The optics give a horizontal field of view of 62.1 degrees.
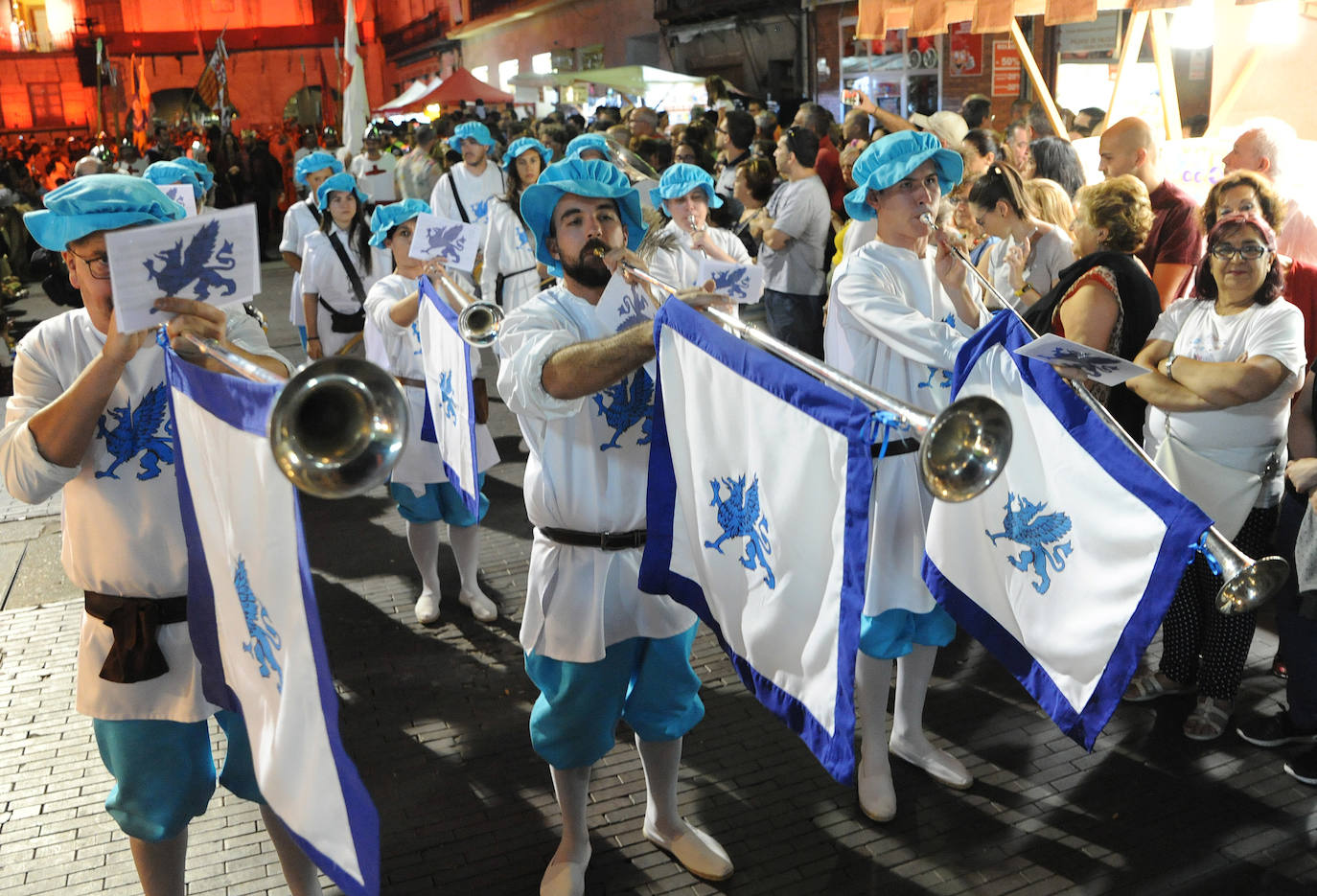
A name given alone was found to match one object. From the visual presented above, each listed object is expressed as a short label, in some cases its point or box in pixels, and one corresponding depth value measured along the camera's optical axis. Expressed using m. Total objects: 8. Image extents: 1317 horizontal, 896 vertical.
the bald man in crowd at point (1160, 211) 5.63
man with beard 3.10
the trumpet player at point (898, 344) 3.51
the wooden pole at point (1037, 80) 8.29
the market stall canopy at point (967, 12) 7.64
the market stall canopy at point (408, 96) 23.93
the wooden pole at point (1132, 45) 7.79
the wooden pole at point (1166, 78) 7.69
